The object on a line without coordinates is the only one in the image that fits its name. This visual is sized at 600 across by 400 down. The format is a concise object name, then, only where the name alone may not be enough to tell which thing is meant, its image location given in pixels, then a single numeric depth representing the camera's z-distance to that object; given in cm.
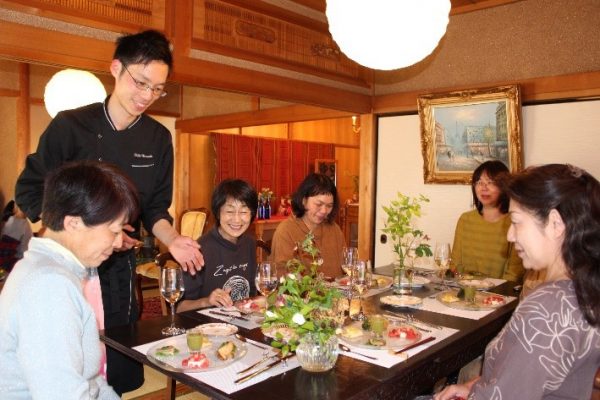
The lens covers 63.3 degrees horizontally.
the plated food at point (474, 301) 211
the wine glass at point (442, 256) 263
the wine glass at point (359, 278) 204
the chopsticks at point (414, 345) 153
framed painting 329
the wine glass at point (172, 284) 177
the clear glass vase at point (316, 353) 132
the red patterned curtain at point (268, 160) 670
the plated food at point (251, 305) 193
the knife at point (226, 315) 187
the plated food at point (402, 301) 209
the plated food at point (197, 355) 137
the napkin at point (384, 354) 145
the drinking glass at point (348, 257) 231
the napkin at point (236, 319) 180
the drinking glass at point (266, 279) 190
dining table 125
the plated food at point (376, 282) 247
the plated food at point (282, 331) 154
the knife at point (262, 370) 129
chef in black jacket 183
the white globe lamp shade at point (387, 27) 196
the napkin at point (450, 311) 201
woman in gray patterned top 119
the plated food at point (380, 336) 156
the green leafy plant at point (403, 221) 221
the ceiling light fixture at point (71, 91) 356
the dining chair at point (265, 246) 300
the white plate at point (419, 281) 256
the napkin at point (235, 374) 127
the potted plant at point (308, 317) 127
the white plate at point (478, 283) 254
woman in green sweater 308
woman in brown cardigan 289
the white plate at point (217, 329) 165
